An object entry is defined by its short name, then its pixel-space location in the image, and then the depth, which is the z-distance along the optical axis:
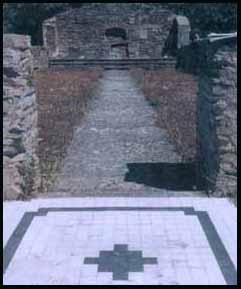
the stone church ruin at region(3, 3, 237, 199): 7.33
